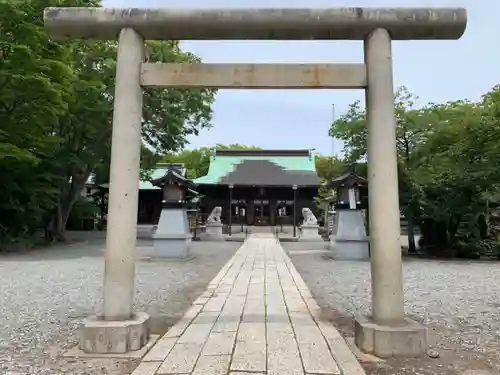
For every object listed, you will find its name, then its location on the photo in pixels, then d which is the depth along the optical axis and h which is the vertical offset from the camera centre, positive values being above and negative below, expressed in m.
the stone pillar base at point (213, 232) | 23.89 -0.33
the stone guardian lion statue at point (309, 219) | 23.99 +0.41
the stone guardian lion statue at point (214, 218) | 24.60 +0.47
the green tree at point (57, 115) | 13.29 +4.53
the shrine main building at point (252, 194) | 33.44 +2.56
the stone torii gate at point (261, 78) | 4.31 +1.59
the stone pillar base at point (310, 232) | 23.64 -0.32
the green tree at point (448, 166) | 13.63 +2.00
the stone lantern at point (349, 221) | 14.31 +0.18
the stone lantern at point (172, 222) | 13.91 +0.14
